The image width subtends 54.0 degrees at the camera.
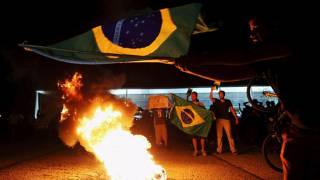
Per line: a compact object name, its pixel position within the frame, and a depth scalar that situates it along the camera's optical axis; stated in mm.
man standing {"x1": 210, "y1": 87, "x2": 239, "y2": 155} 9626
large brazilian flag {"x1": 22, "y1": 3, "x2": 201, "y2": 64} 3626
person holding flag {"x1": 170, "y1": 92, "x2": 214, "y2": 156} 9672
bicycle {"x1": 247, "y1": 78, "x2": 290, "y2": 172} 2933
